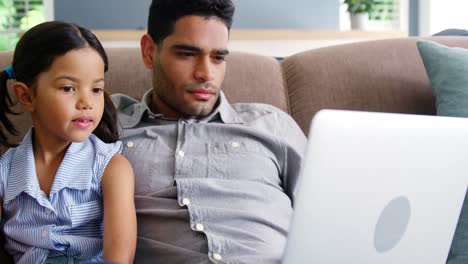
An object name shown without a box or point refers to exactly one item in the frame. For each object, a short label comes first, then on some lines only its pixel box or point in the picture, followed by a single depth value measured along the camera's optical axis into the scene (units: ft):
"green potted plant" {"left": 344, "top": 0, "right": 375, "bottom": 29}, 18.01
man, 4.45
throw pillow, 5.33
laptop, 2.54
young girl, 4.10
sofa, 5.82
